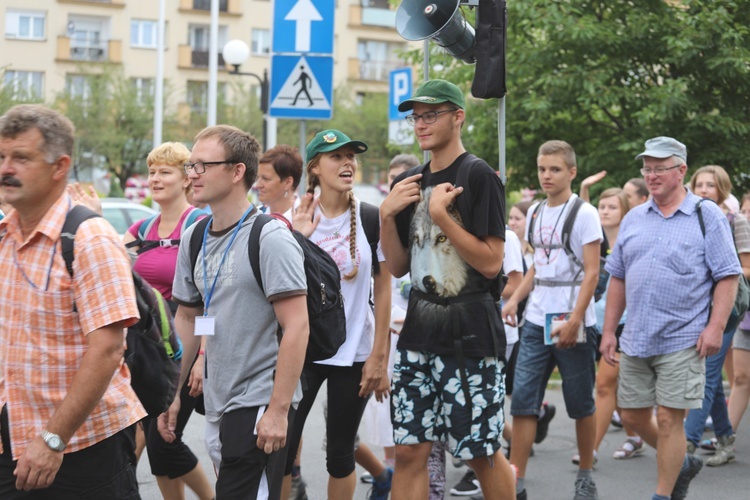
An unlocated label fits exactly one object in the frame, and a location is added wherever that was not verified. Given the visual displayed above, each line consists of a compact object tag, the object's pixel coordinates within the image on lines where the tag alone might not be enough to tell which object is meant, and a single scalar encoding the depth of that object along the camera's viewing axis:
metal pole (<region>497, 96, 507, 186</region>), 10.01
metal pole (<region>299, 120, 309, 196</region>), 16.08
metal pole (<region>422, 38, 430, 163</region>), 10.75
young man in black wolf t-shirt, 9.12
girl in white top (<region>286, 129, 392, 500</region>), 10.41
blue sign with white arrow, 17.42
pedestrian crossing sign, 17.29
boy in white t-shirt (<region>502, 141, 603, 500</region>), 12.60
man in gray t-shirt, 7.87
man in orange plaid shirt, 6.62
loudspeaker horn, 10.43
